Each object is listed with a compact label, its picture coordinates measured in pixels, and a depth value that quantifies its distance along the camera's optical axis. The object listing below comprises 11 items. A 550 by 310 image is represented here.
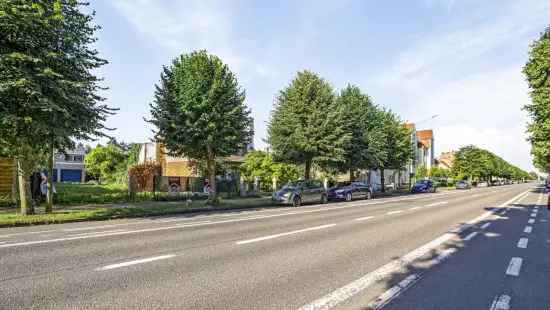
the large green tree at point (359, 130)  31.10
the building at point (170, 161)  44.41
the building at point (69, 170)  81.51
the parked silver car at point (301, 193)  22.03
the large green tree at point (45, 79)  11.06
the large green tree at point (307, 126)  27.89
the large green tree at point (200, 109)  19.36
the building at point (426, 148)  96.44
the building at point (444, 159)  127.77
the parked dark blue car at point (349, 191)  27.48
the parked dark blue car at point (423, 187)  43.72
